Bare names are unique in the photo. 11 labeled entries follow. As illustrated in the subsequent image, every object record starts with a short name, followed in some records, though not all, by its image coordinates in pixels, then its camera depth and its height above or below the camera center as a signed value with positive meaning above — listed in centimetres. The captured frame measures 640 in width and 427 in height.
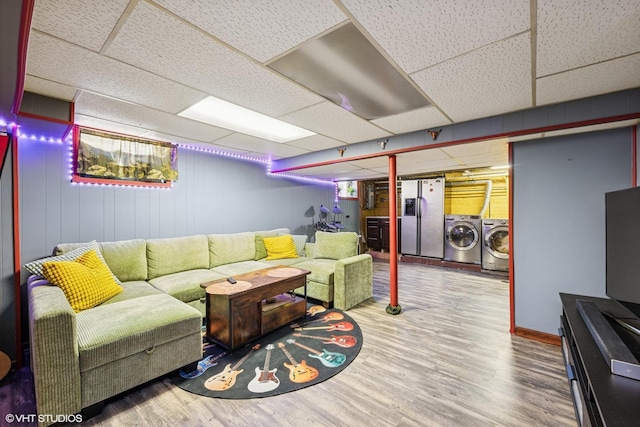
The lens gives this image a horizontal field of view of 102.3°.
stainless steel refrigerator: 609 -10
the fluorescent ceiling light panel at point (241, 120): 238 +100
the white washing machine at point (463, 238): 549 -57
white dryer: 509 -63
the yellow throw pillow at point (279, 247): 427 -58
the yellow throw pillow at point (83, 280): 204 -56
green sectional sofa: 152 -80
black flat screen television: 135 -20
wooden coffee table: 237 -94
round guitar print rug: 191 -128
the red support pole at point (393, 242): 334 -39
